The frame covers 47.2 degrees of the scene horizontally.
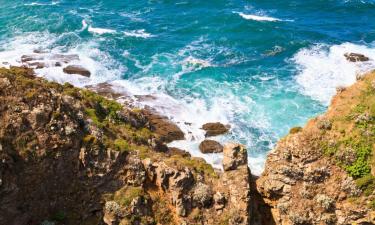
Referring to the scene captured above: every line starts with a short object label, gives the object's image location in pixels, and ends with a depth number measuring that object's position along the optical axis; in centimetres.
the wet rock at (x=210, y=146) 4675
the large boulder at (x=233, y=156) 2528
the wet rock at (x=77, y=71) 6444
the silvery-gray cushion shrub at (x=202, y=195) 2377
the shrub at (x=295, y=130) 2589
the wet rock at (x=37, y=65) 6542
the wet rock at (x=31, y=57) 6744
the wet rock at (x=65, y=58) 6812
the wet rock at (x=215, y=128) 5034
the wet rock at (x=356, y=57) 6594
